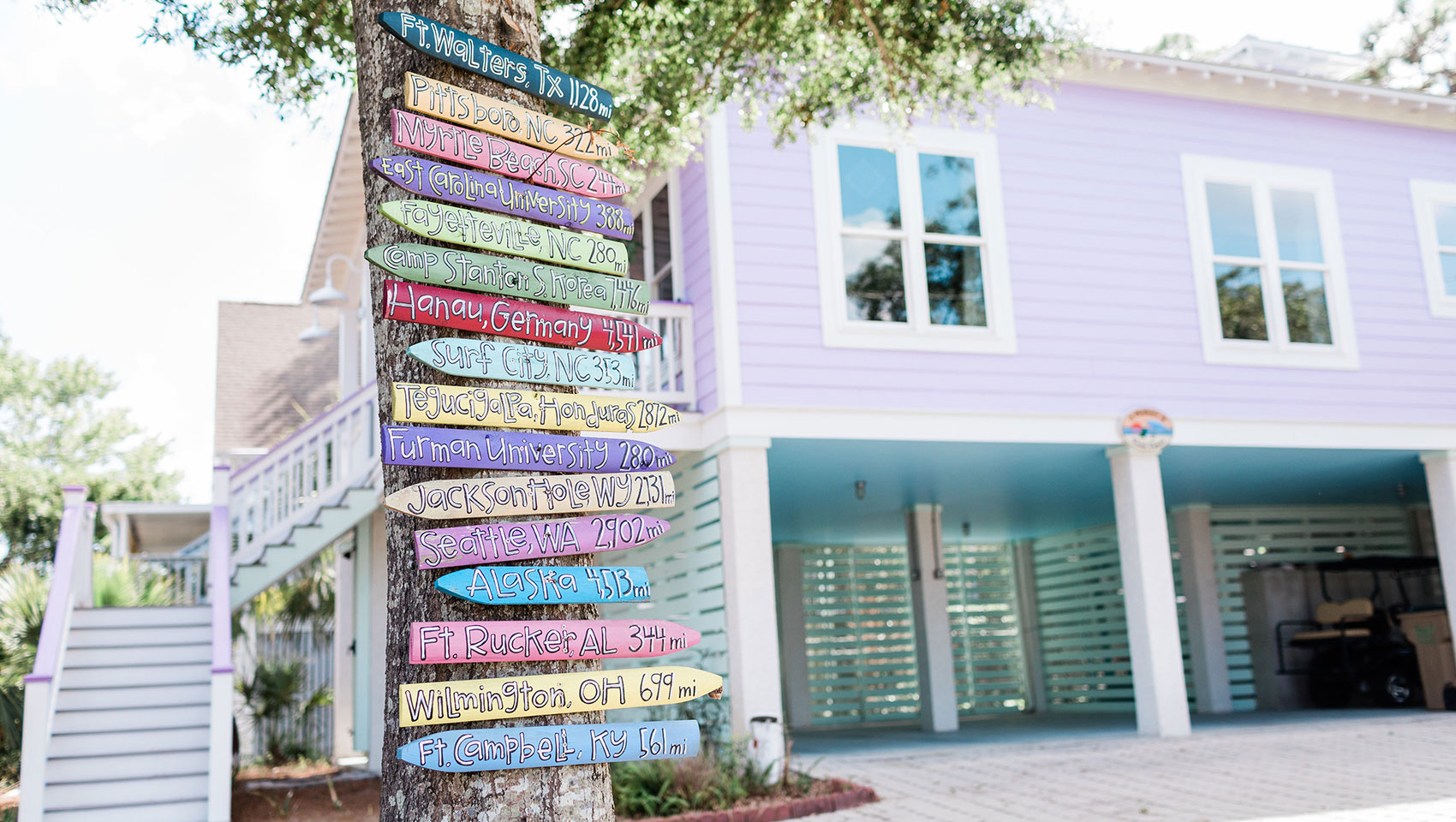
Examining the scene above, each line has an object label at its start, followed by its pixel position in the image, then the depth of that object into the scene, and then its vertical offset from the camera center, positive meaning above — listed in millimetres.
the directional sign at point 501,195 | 3281 +1275
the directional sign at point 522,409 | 3133 +634
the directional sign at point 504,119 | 3350 +1514
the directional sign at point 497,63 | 3352 +1694
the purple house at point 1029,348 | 9969 +2412
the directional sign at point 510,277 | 3207 +1022
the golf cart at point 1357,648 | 13875 -556
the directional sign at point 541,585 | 3053 +152
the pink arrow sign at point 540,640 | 3010 +5
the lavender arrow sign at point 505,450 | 3100 +515
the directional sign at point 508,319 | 3188 +899
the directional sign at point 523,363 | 3191 +771
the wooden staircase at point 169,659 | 8125 +29
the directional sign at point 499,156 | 3318 +1396
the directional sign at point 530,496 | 3107 +393
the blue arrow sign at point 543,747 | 2982 -265
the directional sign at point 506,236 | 3242 +1145
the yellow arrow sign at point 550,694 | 2996 -136
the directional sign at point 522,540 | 3086 +271
